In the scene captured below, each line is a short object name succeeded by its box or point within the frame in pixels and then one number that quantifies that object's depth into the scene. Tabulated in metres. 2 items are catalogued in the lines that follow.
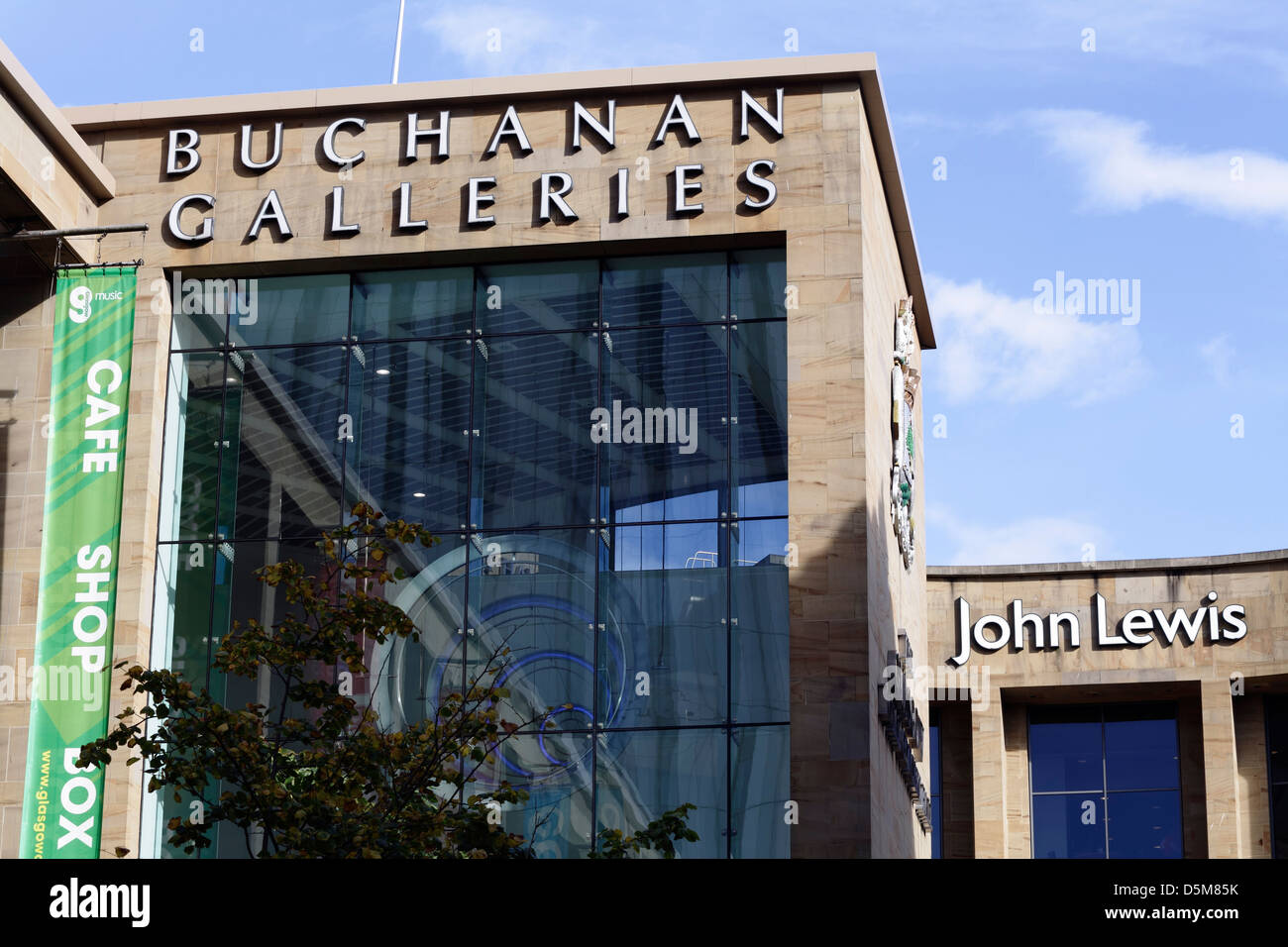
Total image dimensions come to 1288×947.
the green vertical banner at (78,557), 25.22
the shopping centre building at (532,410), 24.70
